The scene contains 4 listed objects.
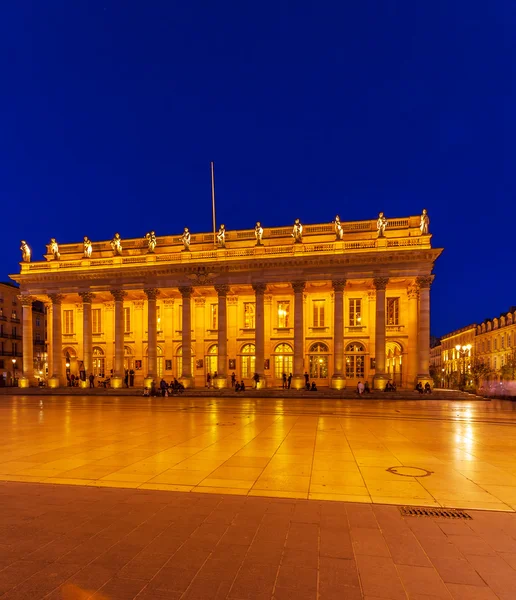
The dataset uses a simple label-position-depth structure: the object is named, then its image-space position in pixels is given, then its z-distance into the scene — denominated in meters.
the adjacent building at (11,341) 64.44
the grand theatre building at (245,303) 37.94
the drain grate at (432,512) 6.65
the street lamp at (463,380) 54.29
